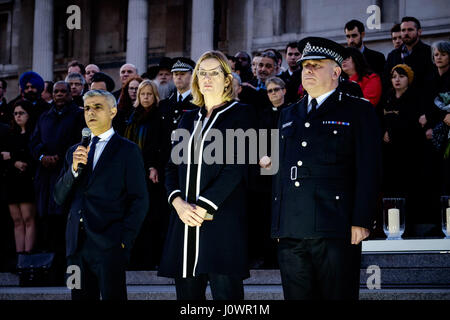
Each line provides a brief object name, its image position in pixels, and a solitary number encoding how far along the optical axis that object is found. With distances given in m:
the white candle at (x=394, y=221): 7.86
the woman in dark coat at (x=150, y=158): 8.73
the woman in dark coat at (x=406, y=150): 9.07
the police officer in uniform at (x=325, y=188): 4.68
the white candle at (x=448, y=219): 7.62
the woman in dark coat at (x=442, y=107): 8.42
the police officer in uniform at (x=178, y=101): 8.67
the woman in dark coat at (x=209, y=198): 4.83
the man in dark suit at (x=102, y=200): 5.46
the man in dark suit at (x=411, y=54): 10.12
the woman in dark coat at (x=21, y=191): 9.55
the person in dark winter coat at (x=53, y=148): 9.20
